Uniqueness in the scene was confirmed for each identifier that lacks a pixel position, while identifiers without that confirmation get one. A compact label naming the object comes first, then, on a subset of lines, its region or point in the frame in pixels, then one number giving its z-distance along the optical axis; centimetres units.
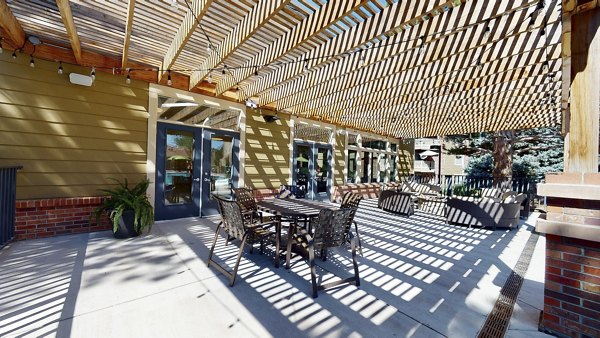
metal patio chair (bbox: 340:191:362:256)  384
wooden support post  193
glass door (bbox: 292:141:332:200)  819
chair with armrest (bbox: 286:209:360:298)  266
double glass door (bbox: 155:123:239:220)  542
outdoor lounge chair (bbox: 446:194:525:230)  548
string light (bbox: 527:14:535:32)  300
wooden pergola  311
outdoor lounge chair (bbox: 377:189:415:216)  678
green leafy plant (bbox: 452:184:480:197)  843
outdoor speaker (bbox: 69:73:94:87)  436
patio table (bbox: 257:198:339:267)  334
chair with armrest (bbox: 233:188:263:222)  420
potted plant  414
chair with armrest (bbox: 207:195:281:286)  285
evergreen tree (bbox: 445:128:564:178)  1135
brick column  183
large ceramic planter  415
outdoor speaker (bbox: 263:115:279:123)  716
